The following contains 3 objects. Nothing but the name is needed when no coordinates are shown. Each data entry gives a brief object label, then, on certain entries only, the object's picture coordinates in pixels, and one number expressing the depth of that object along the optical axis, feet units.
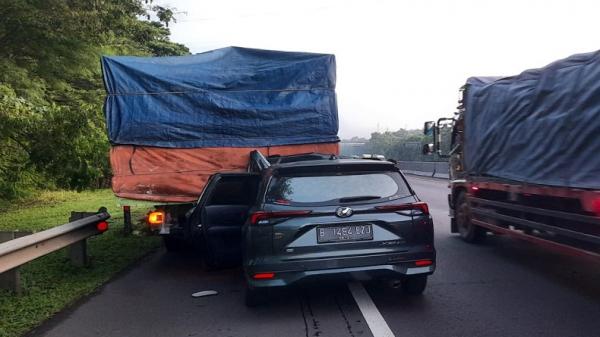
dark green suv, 17.06
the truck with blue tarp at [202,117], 29.84
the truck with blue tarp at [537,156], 18.62
